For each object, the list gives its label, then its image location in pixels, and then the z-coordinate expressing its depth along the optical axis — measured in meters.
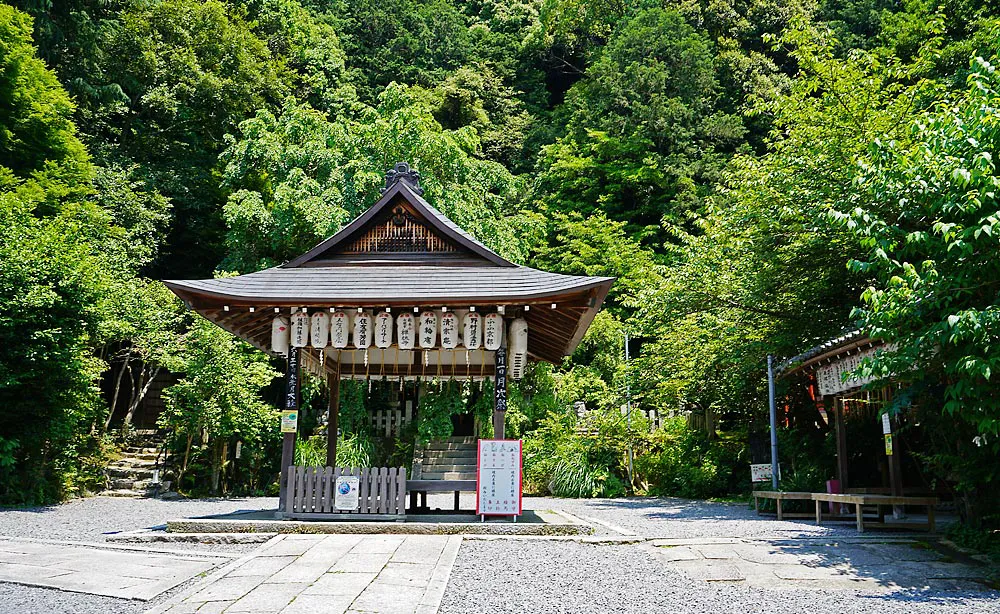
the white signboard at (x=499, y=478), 9.38
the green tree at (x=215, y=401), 15.53
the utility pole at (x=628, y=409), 18.53
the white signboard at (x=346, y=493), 9.43
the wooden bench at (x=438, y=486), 9.57
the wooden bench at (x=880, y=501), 9.49
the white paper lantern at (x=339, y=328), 9.70
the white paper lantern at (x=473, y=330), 9.66
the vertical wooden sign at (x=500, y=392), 9.34
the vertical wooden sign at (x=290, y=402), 9.59
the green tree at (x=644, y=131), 29.02
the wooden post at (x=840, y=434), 11.13
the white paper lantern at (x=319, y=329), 9.69
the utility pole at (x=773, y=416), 13.36
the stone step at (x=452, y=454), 20.85
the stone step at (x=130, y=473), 17.09
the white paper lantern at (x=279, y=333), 9.86
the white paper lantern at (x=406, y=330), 9.66
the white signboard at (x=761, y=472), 12.68
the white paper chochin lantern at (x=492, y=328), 9.62
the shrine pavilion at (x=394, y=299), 9.39
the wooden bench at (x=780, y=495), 11.02
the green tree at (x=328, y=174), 20.47
